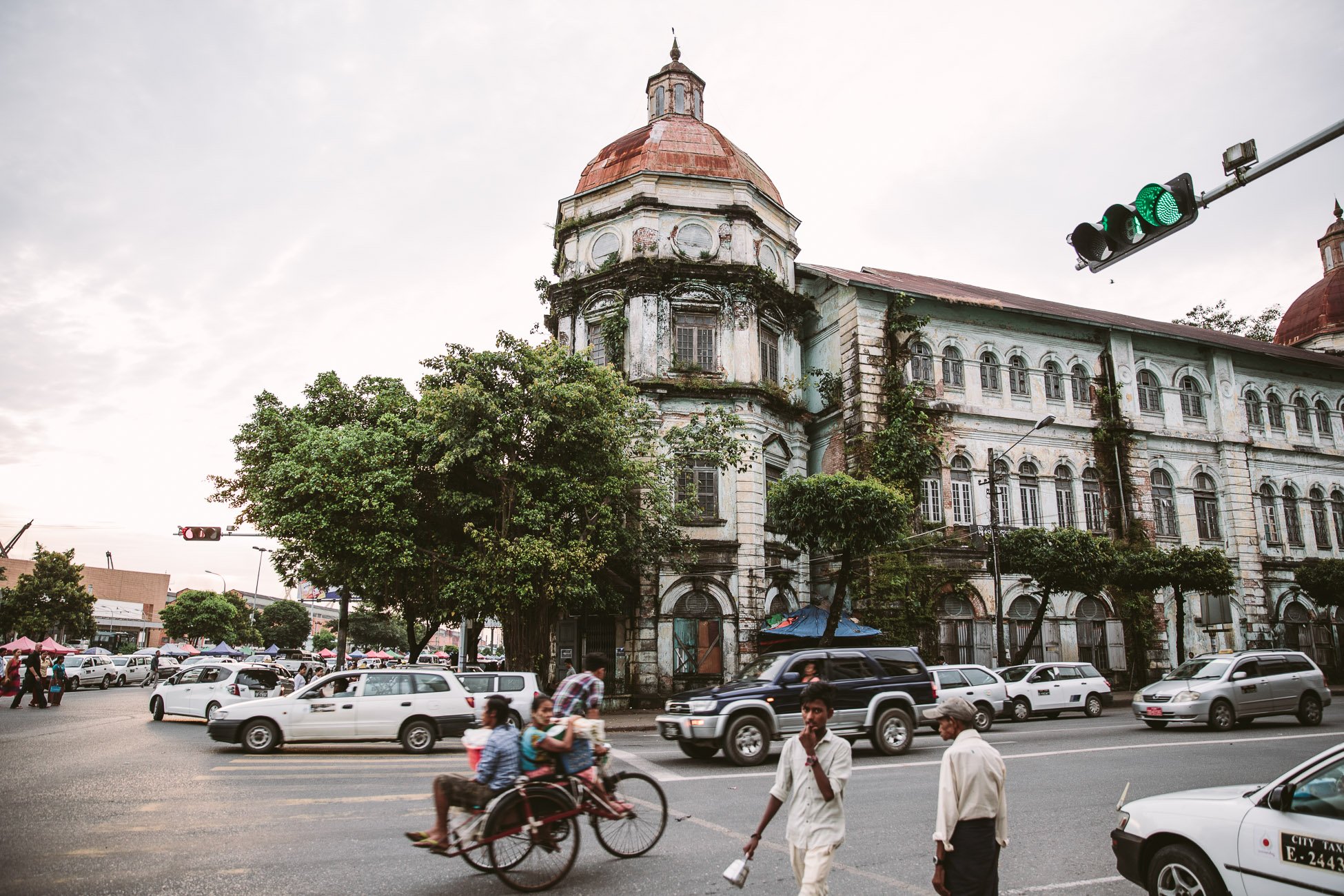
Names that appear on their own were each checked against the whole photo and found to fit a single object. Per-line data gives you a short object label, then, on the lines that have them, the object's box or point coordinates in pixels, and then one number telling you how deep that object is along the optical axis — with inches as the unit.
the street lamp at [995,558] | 946.1
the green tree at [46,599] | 1893.5
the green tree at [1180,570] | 1073.5
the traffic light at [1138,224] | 269.3
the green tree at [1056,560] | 991.6
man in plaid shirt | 319.6
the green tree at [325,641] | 3166.8
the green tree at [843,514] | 873.5
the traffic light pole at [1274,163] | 249.4
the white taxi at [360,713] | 592.4
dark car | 527.5
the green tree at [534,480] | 797.2
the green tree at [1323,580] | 1215.6
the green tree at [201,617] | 2741.1
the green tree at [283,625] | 3398.1
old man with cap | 182.2
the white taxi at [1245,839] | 187.0
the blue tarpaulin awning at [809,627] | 951.0
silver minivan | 681.6
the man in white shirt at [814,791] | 195.3
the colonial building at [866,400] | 1029.8
